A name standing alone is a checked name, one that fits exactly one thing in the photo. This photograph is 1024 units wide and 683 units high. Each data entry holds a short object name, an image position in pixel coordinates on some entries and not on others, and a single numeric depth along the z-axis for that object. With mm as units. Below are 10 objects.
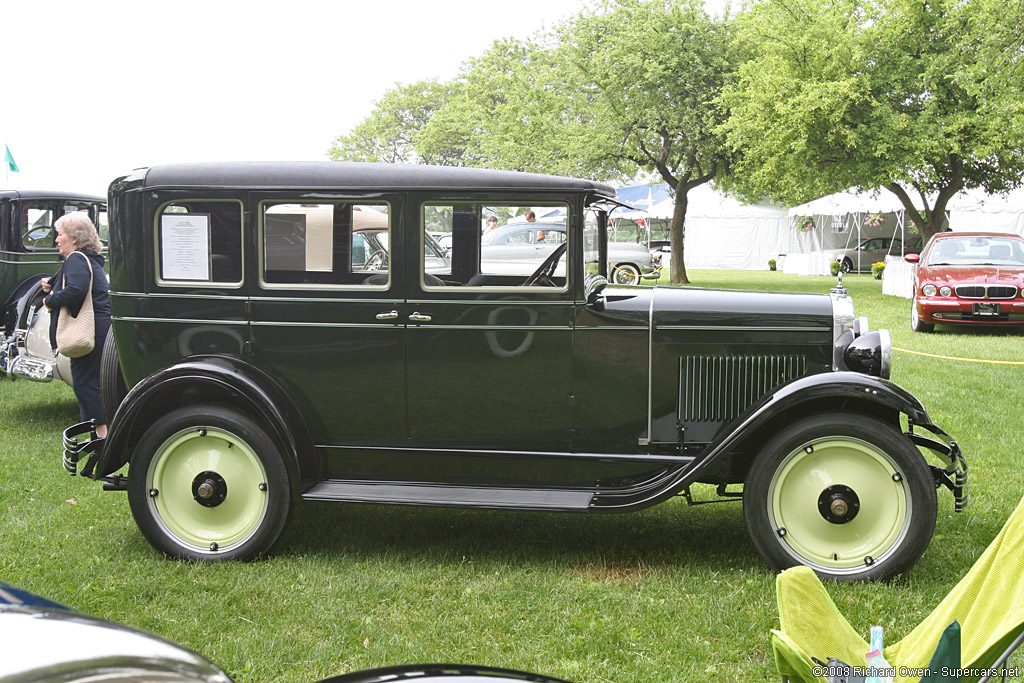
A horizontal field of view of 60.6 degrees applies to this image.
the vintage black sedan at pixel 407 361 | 4770
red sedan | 13664
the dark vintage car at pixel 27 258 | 8719
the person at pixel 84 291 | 6895
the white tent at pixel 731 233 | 39281
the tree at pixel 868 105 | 19953
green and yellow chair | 2793
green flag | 16984
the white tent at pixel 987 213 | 27359
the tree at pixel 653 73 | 24734
